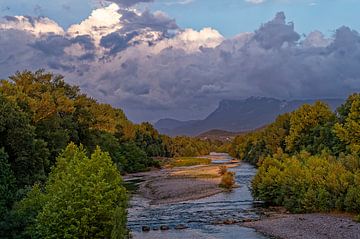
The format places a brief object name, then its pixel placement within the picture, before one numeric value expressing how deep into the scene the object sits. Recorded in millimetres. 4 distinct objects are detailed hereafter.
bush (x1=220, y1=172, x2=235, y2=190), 87188
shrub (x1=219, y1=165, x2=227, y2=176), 108062
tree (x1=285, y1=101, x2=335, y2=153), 109750
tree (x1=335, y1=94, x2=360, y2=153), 77500
